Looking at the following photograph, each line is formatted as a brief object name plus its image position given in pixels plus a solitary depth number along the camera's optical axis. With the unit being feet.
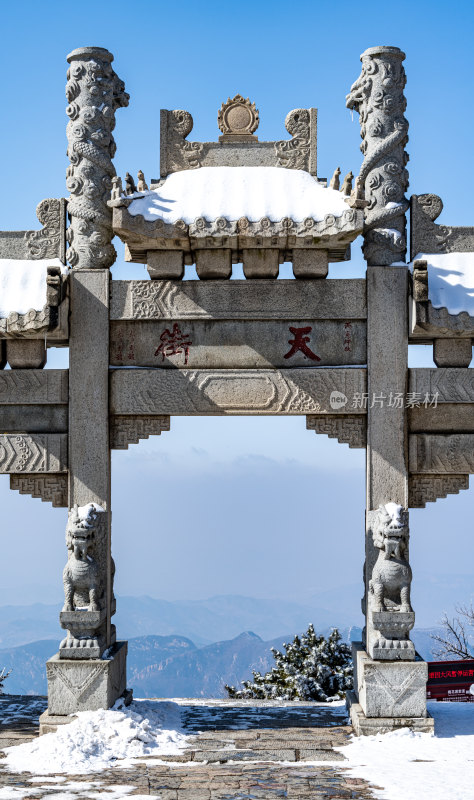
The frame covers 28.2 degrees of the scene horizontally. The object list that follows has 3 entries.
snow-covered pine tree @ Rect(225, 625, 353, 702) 43.24
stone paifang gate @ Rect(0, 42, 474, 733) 28.50
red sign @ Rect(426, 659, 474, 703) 36.24
